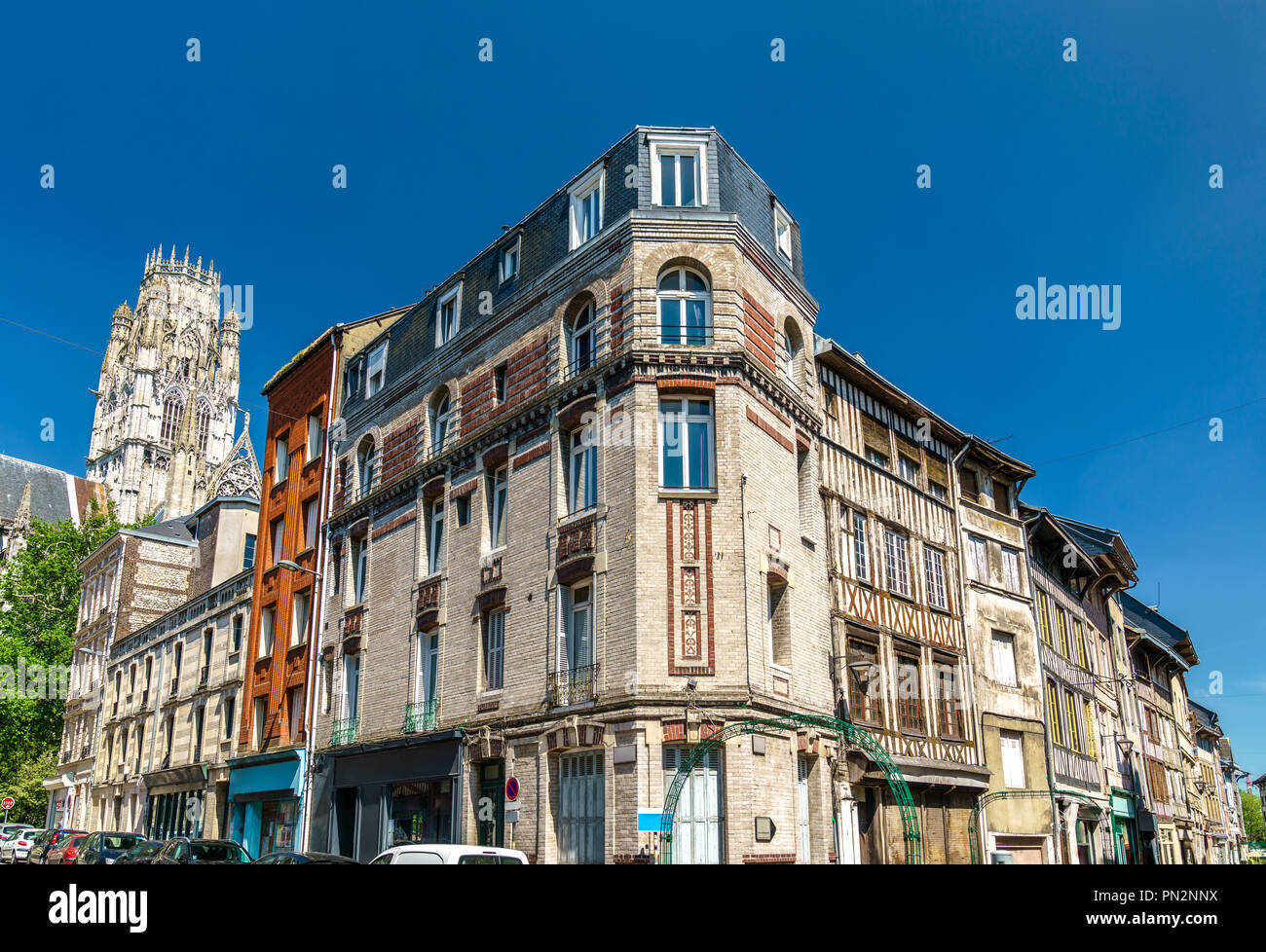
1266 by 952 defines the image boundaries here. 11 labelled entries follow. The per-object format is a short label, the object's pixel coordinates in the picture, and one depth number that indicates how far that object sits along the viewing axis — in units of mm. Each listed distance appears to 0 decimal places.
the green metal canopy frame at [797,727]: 16141
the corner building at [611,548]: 17766
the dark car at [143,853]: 18934
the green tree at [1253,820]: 111169
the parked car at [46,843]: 25984
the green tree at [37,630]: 52812
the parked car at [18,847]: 32612
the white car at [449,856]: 12398
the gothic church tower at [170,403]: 121500
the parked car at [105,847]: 21000
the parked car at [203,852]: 18672
